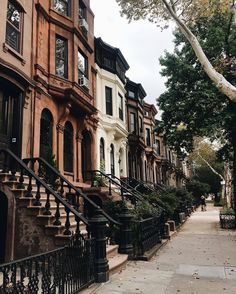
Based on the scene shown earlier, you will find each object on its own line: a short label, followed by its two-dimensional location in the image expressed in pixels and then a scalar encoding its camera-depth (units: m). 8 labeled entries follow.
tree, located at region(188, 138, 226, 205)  45.59
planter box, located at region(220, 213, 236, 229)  18.83
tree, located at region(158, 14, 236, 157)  18.14
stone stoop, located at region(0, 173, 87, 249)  7.00
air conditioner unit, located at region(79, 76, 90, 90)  16.17
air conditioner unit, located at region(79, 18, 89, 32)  17.05
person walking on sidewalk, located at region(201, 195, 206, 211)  38.22
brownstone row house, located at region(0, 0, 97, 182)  10.81
